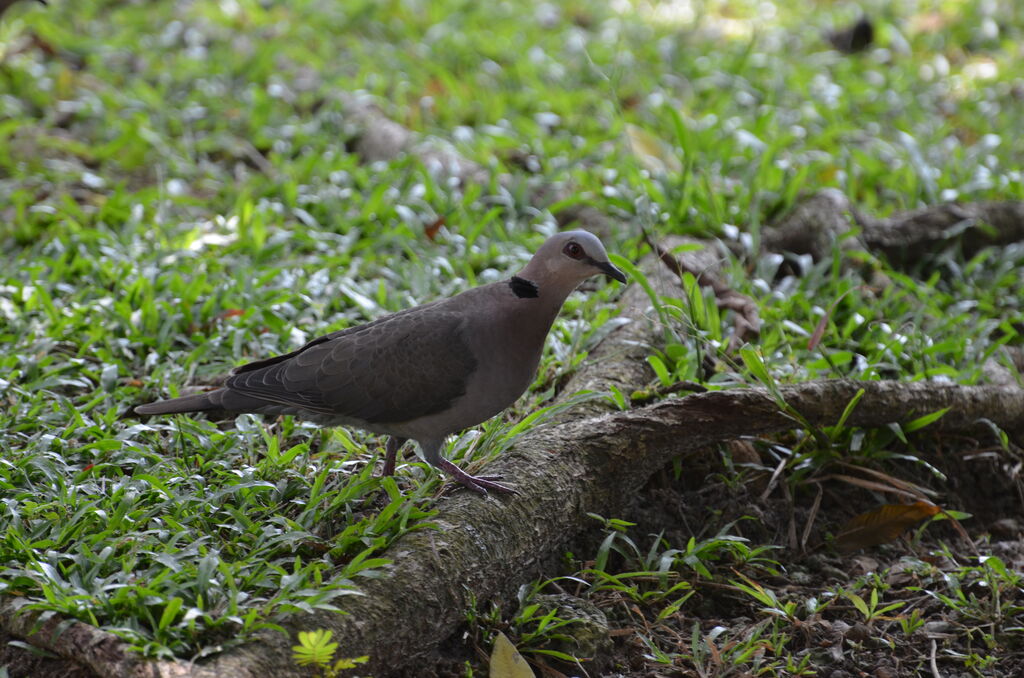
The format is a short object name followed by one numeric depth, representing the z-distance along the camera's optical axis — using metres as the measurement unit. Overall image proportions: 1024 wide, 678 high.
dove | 7.02
